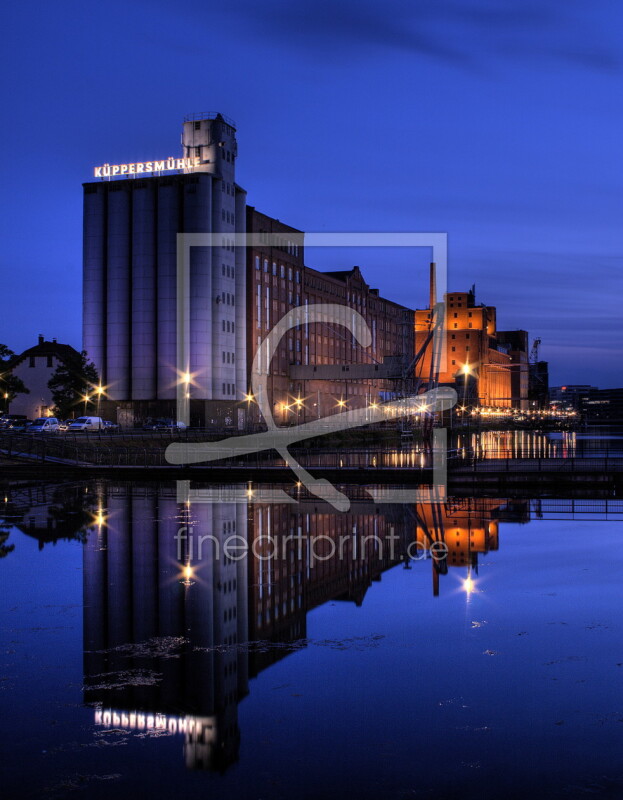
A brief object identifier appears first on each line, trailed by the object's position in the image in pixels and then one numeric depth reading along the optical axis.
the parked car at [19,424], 92.77
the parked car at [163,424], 97.75
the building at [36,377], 124.62
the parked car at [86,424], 88.69
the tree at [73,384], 103.94
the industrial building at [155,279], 113.19
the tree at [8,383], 95.39
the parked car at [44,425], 85.31
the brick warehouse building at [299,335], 137.62
